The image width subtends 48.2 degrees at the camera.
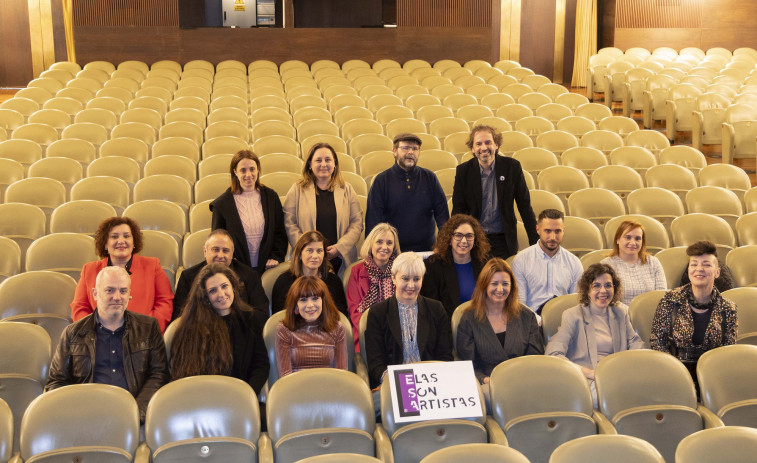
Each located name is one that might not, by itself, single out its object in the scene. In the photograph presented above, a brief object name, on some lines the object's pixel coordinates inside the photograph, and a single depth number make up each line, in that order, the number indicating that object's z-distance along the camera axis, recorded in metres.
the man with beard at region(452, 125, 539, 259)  4.96
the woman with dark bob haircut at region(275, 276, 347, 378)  3.62
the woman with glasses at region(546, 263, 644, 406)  3.87
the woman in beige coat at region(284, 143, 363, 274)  4.75
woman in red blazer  4.00
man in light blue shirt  4.39
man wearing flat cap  4.86
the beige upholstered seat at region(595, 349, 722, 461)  3.28
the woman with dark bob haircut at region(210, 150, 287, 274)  4.59
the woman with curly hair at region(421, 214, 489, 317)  4.24
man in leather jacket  3.43
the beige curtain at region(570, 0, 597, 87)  13.25
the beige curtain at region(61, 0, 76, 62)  11.41
